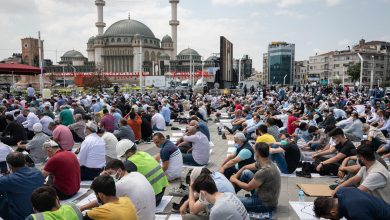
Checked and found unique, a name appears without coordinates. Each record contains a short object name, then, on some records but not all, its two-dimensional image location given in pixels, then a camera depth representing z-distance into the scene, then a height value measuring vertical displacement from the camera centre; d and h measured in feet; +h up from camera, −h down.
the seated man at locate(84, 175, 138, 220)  12.32 -4.25
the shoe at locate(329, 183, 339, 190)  24.20 -7.03
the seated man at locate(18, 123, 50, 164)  28.40 -5.16
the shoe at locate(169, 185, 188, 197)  23.29 -7.11
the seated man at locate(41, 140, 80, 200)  19.90 -4.93
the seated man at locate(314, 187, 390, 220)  12.82 -4.48
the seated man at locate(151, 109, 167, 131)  52.10 -5.98
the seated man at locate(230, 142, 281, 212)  17.81 -5.15
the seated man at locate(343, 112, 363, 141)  38.96 -5.38
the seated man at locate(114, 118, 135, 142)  35.42 -5.08
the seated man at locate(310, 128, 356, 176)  25.28 -5.44
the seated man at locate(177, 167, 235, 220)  14.99 -5.06
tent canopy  94.13 +2.86
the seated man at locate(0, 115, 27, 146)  35.01 -5.03
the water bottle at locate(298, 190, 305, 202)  22.92 -7.26
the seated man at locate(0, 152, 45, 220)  16.21 -4.77
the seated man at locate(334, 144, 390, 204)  16.53 -4.38
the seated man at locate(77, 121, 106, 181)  25.13 -5.17
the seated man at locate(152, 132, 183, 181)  24.62 -5.28
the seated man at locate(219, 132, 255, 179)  21.41 -4.64
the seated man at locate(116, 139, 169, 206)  19.33 -4.44
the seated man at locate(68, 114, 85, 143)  40.14 -5.20
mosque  396.37 +32.64
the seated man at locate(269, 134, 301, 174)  27.66 -5.86
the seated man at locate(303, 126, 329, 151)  32.40 -5.40
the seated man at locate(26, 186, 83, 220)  11.48 -3.94
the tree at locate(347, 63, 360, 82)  303.15 +5.89
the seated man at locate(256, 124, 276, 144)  26.63 -4.13
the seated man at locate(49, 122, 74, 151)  29.27 -4.54
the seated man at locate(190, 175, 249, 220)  12.57 -4.24
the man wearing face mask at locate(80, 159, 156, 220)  15.17 -4.53
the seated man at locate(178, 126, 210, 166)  29.07 -5.51
